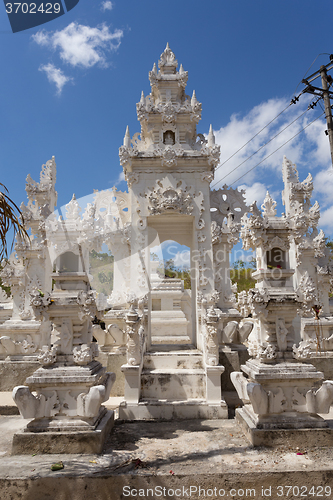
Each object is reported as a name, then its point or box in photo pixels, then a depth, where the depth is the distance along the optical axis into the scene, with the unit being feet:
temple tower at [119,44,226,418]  25.11
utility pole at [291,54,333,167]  35.45
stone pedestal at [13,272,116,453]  16.96
